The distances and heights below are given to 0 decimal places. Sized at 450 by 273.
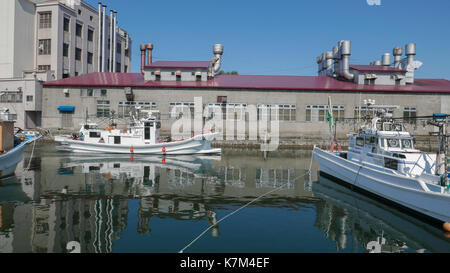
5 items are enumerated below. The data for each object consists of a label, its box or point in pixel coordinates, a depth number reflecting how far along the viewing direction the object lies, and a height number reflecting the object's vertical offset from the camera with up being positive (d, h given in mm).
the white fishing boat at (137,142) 31375 -1261
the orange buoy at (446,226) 11625 -3245
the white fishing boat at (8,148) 18719 -1296
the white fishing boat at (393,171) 12508 -1816
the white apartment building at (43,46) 44500 +12890
